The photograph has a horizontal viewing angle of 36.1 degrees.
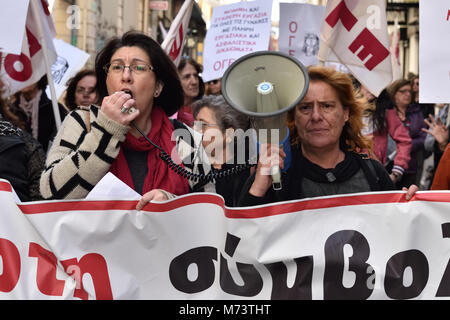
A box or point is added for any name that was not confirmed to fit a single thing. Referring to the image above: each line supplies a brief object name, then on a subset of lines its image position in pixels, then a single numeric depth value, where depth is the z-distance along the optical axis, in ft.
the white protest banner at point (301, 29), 19.86
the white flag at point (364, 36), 13.92
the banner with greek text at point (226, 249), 8.07
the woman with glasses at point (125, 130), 8.29
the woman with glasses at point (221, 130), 11.77
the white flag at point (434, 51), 10.02
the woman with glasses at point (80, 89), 18.01
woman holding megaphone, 9.48
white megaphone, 7.92
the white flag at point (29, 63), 15.51
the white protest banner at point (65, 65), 19.99
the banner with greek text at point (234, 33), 19.43
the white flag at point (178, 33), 17.76
